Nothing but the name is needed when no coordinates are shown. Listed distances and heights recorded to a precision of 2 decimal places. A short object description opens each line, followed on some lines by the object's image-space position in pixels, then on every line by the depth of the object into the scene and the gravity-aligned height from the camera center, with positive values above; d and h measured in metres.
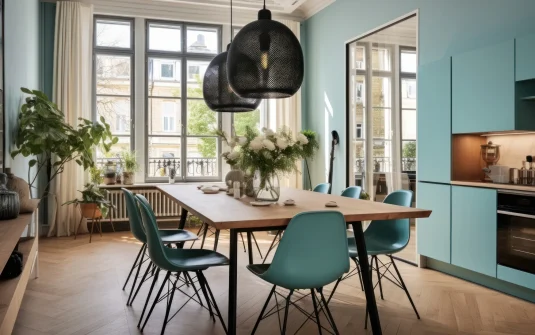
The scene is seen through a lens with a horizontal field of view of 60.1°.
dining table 2.50 -0.28
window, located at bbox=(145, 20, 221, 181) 7.55 +1.04
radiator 7.04 -0.59
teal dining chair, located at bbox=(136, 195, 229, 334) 2.75 -0.59
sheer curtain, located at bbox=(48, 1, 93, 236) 6.63 +1.15
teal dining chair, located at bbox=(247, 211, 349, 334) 2.35 -0.44
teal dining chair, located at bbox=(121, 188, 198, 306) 3.46 -0.49
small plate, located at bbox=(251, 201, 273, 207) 3.15 -0.25
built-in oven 3.50 -0.49
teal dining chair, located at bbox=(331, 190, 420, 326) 3.35 -0.52
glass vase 3.41 -0.15
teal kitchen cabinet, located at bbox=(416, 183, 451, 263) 4.37 -0.55
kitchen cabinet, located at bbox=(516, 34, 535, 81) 3.49 +0.85
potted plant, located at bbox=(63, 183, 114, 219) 6.20 -0.49
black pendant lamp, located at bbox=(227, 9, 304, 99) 2.91 +0.69
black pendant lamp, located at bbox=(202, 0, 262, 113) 4.00 +0.67
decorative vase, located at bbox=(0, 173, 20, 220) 3.09 -0.25
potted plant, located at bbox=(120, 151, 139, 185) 7.11 -0.01
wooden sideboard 2.06 -0.65
